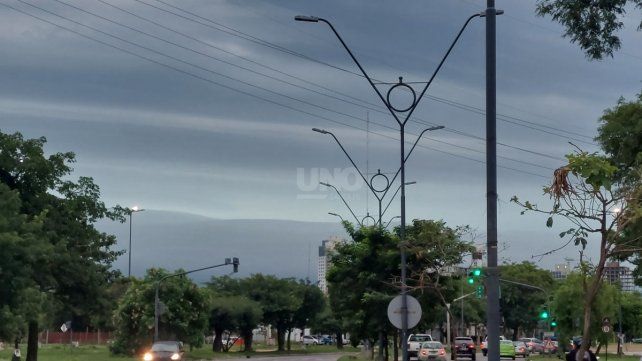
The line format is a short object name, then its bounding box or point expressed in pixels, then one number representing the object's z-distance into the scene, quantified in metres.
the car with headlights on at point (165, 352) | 48.72
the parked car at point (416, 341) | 67.94
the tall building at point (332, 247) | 48.88
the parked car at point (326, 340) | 146.52
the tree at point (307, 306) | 110.38
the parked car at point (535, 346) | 90.31
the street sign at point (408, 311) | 26.34
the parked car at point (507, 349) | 71.11
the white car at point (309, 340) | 133.18
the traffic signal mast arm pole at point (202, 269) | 62.66
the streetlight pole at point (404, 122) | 25.53
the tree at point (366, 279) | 45.19
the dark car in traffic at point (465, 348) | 69.59
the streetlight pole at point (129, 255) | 76.18
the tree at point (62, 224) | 49.69
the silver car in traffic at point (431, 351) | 56.22
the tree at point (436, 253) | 38.41
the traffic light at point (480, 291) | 55.09
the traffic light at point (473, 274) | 41.09
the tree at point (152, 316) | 77.88
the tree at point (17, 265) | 39.06
